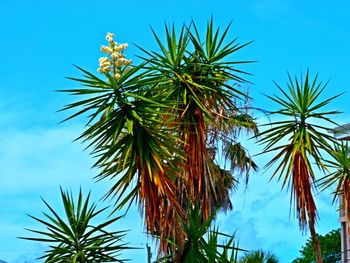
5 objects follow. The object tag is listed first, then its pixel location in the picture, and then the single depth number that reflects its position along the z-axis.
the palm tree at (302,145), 17.83
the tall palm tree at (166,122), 13.66
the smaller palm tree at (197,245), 14.45
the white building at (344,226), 30.39
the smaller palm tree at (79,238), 14.79
